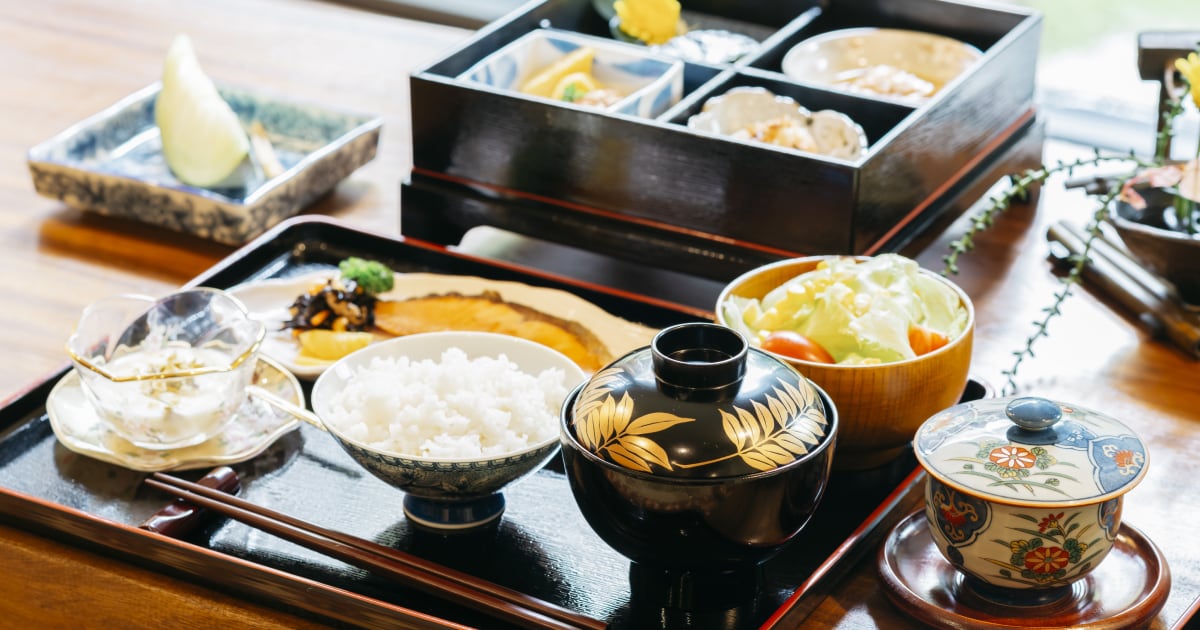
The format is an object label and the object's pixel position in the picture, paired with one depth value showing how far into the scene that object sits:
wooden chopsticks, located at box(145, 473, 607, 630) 1.08
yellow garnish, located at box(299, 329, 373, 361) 1.28
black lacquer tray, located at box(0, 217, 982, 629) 1.10
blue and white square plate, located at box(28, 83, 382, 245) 1.46
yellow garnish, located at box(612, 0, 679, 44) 1.56
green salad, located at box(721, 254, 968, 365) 1.17
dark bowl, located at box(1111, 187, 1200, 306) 1.31
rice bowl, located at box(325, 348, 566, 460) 1.14
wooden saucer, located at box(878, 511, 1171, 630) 1.08
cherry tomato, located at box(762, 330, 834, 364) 1.17
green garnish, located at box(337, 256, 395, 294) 1.33
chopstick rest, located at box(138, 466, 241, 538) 1.14
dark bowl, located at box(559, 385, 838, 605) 1.05
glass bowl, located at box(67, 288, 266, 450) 1.20
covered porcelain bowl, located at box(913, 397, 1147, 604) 1.06
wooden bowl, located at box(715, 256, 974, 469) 1.15
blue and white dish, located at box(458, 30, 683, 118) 1.45
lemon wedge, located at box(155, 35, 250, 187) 1.50
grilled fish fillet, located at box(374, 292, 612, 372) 1.29
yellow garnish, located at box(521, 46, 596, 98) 1.47
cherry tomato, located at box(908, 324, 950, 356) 1.18
